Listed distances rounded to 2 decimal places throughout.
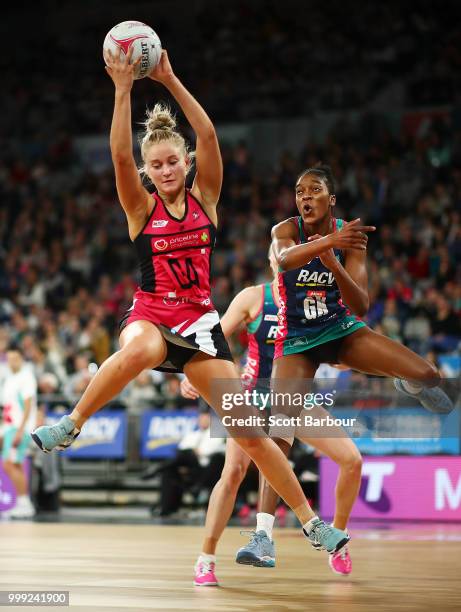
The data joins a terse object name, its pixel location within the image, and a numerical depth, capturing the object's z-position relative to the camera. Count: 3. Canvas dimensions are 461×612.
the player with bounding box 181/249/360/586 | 6.30
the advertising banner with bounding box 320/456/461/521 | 11.91
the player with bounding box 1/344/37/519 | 13.56
